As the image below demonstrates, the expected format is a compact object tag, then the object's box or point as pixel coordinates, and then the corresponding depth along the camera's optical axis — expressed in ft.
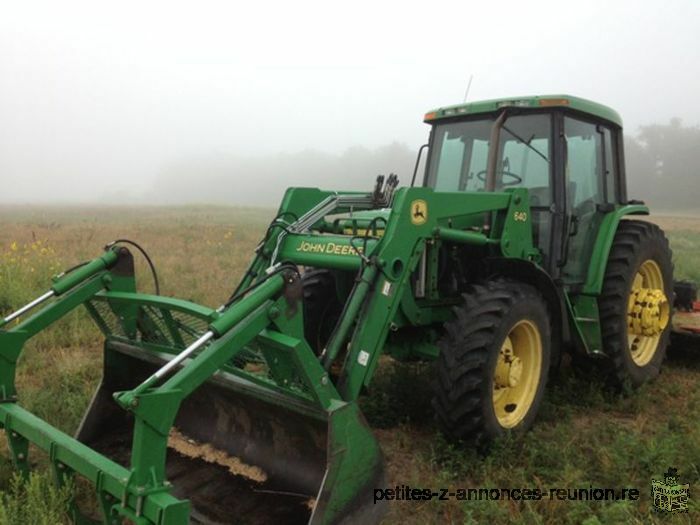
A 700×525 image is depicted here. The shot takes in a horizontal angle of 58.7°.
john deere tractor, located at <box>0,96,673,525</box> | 10.14
